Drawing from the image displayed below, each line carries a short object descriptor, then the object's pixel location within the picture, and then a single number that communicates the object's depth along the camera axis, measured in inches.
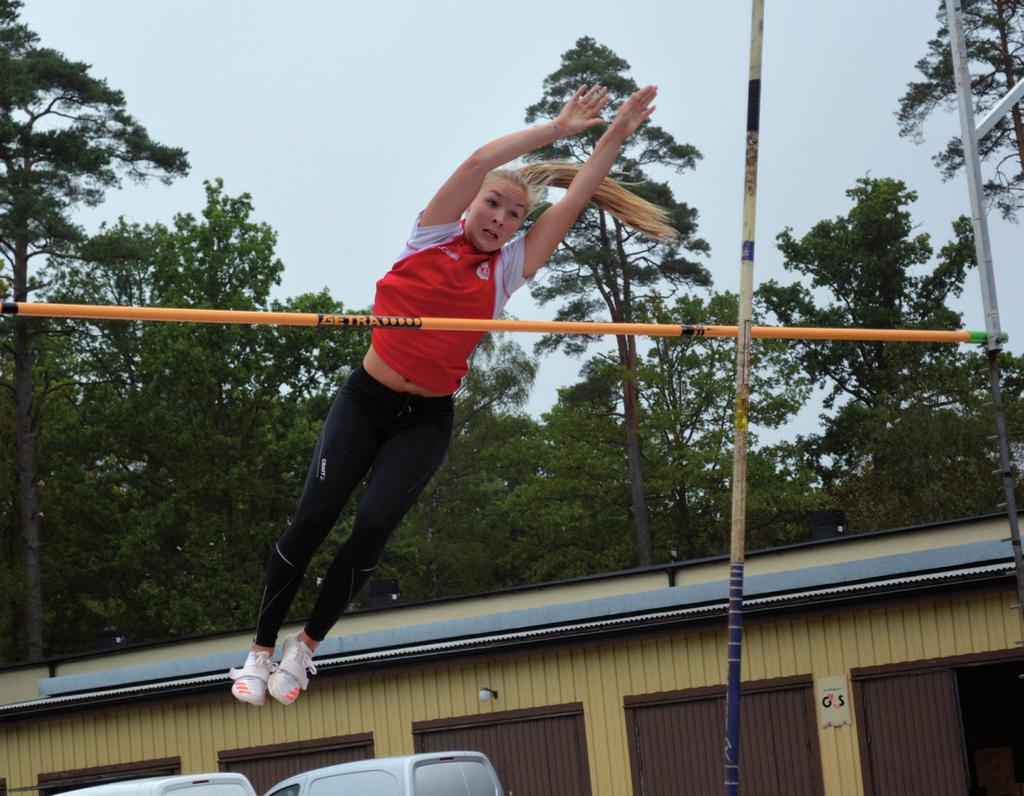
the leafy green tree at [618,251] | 1334.9
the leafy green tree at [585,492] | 1552.7
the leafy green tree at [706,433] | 1514.5
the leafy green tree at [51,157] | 1196.5
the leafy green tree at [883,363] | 1321.4
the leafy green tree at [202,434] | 1395.2
